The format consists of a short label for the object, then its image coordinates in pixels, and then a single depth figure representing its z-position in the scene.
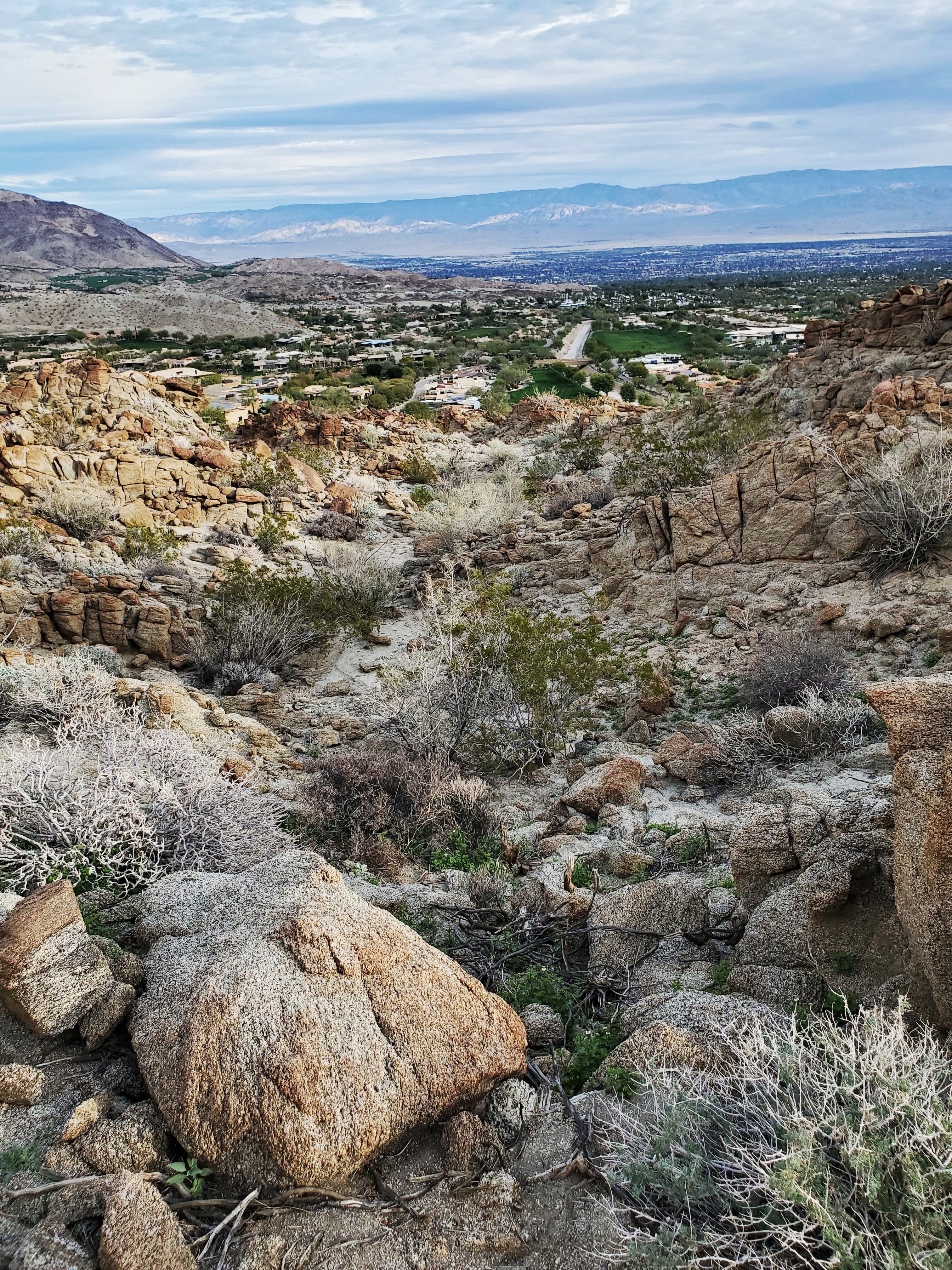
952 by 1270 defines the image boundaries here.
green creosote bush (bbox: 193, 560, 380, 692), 10.87
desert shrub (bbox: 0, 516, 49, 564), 12.93
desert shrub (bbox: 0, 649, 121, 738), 7.83
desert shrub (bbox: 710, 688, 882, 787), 7.17
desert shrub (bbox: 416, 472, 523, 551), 17.45
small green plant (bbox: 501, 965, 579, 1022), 4.20
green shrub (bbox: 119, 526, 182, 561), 14.05
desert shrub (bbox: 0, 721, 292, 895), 5.04
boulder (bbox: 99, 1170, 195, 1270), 2.41
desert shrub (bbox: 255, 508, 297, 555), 16.39
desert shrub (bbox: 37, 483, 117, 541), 14.74
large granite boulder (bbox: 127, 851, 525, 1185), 2.83
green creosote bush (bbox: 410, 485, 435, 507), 21.38
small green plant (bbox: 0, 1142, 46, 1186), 2.69
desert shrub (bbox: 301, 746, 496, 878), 6.94
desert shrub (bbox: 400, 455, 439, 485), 22.89
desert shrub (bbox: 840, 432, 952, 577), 10.05
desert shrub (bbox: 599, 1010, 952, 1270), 2.16
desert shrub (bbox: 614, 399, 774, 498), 14.86
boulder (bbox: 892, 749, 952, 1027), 3.01
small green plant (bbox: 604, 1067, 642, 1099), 3.19
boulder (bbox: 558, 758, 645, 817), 7.25
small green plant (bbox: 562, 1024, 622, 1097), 3.55
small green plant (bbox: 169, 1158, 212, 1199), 2.74
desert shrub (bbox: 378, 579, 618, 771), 8.55
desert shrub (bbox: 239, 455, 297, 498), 18.80
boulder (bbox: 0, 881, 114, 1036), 3.23
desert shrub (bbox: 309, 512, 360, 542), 17.72
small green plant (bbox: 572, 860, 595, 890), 5.96
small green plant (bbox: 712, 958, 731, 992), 4.11
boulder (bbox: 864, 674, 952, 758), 3.21
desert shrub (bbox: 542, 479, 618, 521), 17.86
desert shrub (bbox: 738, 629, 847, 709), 8.33
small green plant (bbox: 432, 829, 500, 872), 6.59
